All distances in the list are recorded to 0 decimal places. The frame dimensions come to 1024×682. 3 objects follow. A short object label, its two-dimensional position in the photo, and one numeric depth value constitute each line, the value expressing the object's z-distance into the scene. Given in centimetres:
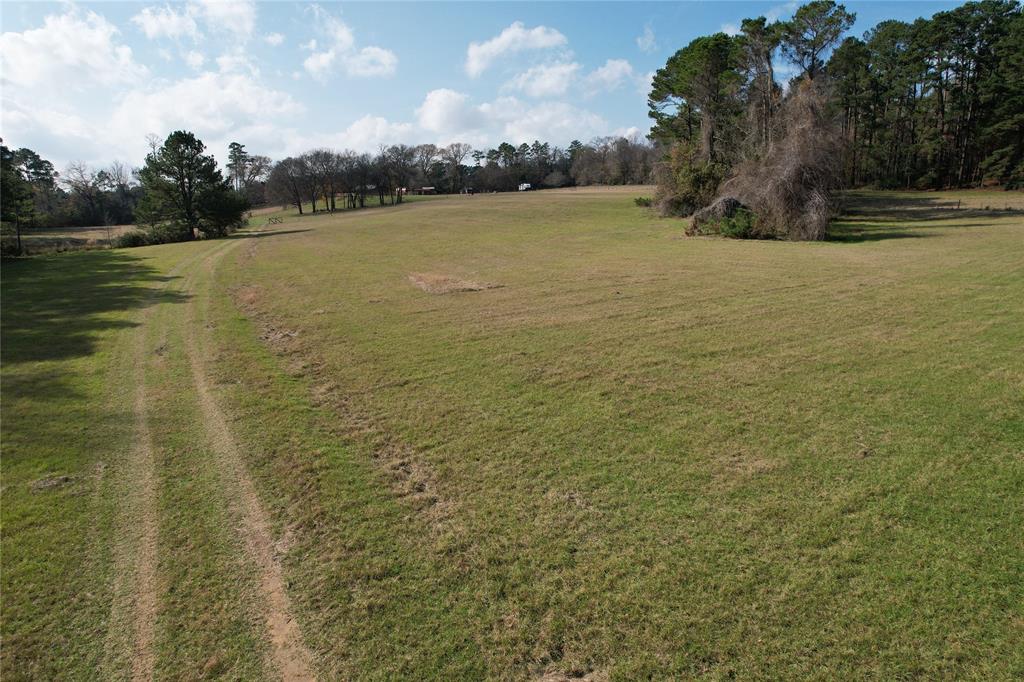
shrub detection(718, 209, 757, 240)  2541
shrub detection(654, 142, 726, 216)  3475
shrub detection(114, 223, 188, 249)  3891
